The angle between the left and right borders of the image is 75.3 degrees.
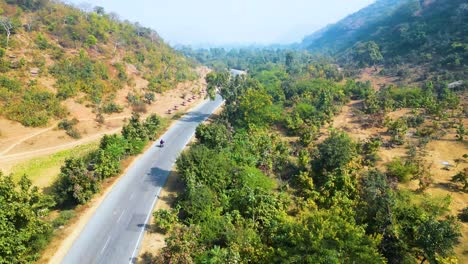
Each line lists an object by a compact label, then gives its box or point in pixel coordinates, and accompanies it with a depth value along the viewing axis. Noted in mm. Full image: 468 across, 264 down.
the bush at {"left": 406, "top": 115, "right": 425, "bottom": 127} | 52594
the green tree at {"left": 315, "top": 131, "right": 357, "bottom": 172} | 34688
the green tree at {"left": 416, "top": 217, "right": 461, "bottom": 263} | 22219
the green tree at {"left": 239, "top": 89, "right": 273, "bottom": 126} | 51088
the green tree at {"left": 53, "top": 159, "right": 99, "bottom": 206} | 30906
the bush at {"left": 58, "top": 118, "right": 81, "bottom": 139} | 50625
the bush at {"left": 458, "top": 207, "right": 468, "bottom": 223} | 29641
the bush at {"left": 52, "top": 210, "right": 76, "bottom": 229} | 28641
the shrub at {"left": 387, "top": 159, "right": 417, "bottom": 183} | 36125
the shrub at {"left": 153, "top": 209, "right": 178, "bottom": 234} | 27875
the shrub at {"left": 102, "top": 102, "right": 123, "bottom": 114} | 61588
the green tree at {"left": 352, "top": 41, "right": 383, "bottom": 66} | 113212
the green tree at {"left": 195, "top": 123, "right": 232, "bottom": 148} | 39812
